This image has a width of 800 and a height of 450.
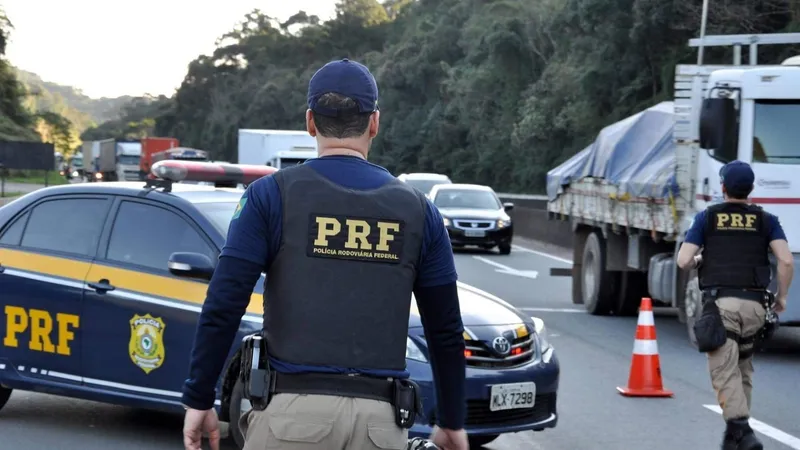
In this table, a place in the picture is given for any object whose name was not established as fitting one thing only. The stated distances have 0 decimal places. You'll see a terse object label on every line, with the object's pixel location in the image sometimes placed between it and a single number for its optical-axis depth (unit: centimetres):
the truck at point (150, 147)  7619
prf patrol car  779
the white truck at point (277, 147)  4291
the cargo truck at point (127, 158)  8038
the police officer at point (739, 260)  856
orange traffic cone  1083
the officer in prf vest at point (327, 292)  362
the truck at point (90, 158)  9029
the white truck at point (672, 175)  1357
